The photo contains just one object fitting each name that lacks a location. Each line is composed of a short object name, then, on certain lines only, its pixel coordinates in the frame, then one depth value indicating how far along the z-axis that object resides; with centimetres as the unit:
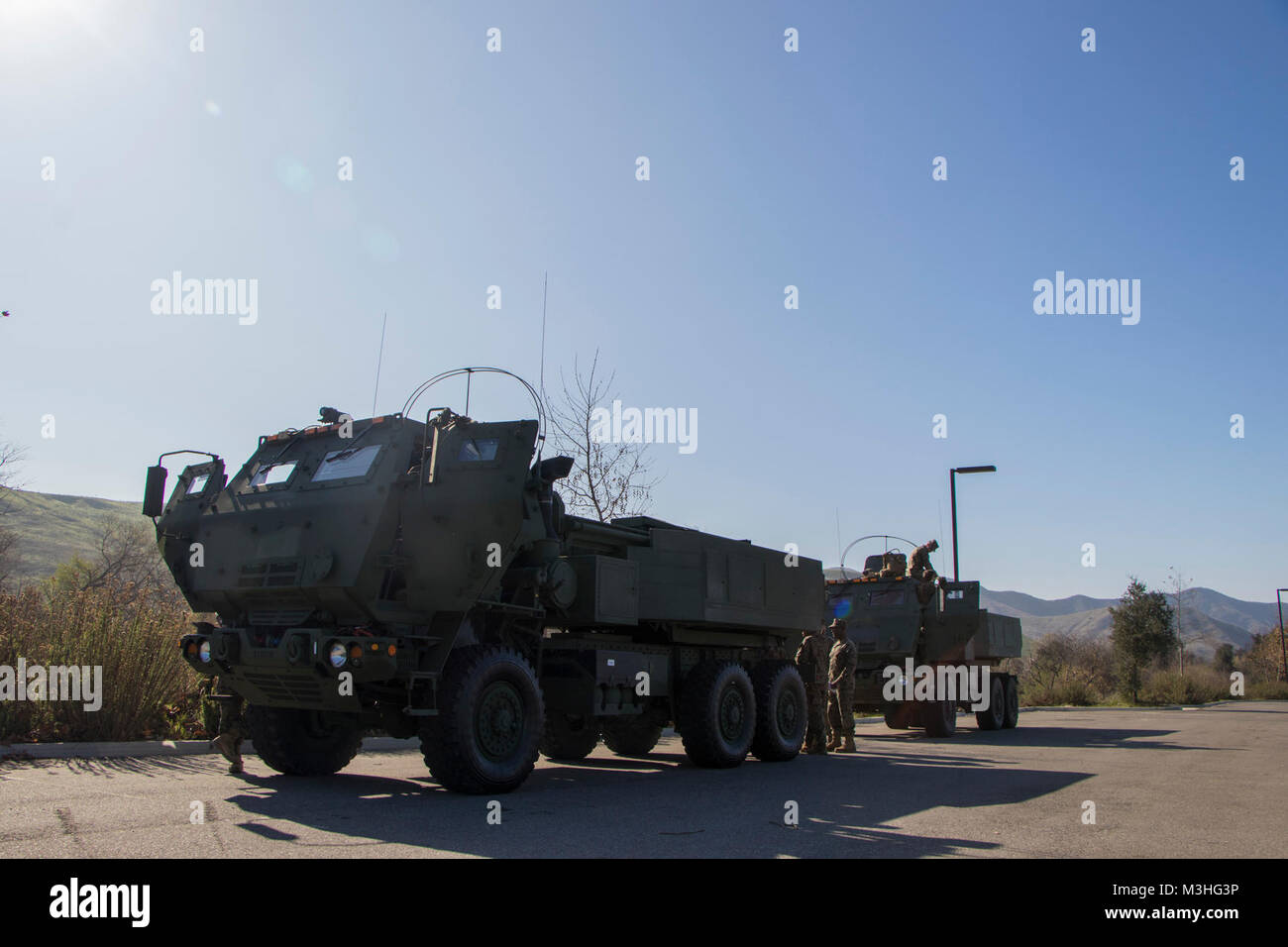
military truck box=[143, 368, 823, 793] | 858
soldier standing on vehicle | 1983
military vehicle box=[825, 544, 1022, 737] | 1855
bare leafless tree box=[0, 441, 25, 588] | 4759
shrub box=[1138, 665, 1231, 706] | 3825
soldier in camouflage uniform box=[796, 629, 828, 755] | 1461
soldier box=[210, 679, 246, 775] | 949
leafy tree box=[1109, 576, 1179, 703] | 4359
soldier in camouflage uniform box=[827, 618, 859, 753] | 1525
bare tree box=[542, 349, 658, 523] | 2262
